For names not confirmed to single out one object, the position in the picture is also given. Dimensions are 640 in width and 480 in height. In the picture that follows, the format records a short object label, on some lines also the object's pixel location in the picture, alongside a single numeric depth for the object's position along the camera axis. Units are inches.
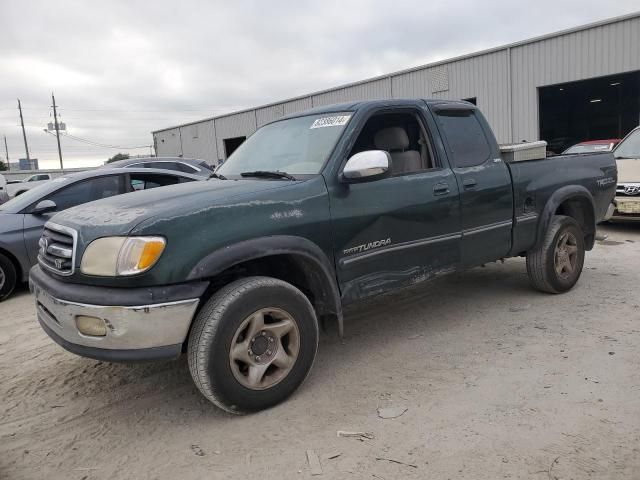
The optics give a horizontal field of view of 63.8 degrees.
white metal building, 606.5
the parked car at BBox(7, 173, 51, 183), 1233.9
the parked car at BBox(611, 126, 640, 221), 329.1
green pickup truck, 109.4
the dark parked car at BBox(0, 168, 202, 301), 242.5
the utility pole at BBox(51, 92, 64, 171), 2224.4
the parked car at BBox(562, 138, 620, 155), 423.9
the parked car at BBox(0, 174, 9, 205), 481.4
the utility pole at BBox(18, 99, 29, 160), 2425.0
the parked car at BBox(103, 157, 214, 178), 388.8
